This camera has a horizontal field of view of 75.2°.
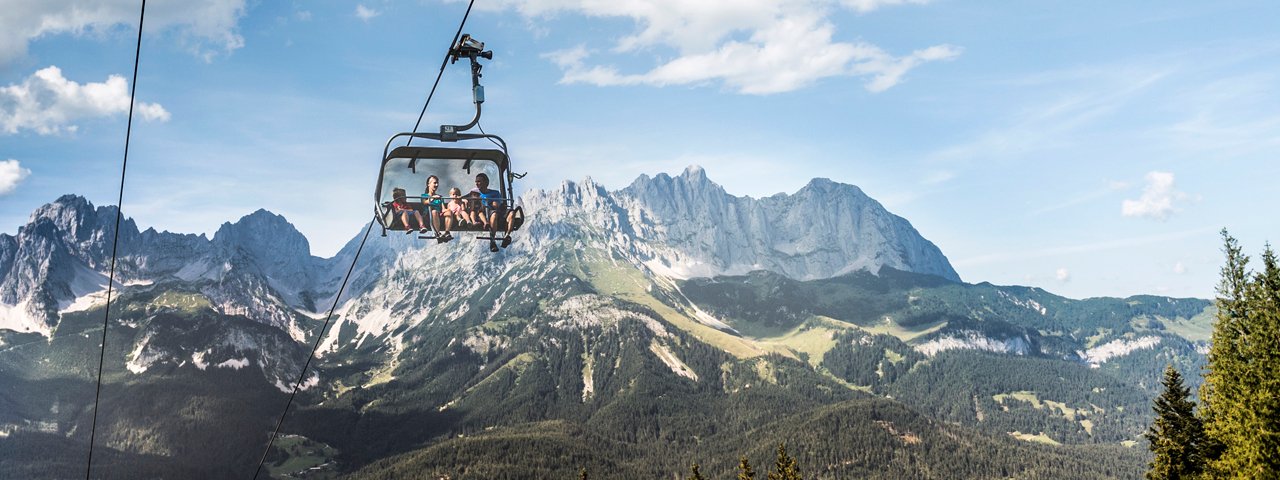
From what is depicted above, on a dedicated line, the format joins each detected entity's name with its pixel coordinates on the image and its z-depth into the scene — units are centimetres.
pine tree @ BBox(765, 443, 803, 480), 6600
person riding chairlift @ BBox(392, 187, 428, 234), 2955
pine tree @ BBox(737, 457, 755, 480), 6796
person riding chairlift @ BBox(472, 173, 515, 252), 2980
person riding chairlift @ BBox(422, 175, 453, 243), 2983
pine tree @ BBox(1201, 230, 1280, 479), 3456
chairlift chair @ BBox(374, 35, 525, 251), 2844
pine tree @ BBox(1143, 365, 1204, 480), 4469
